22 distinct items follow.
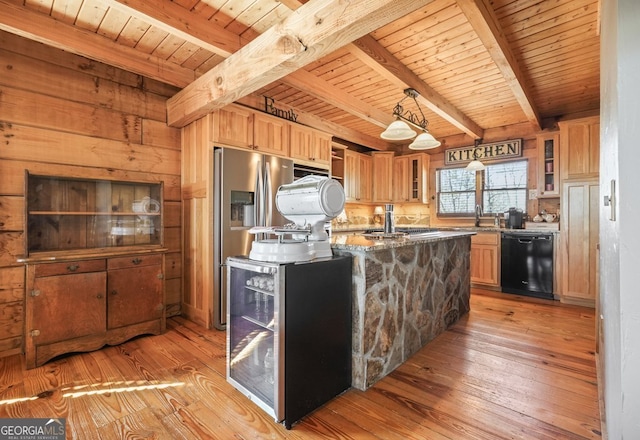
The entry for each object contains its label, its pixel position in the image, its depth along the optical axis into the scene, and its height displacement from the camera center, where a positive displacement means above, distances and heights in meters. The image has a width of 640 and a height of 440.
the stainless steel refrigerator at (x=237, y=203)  3.14 +0.19
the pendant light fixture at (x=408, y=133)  3.09 +0.89
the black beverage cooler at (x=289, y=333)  1.67 -0.68
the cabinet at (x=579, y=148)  3.96 +0.92
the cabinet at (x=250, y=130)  3.19 +1.01
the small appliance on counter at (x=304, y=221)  1.76 -0.01
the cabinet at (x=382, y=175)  6.27 +0.90
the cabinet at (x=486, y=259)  4.73 -0.63
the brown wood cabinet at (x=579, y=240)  3.94 -0.29
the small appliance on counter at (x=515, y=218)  4.85 +0.01
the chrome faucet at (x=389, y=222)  2.71 -0.02
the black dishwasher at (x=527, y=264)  4.30 -0.65
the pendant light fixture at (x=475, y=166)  4.78 +0.82
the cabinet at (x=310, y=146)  3.99 +1.01
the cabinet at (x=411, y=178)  6.00 +0.82
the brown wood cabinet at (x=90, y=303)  2.34 -0.69
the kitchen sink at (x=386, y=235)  2.54 -0.14
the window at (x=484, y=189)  5.21 +0.54
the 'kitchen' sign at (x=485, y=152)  5.17 +1.18
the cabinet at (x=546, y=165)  4.57 +0.80
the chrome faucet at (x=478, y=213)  5.54 +0.11
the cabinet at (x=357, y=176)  5.65 +0.82
